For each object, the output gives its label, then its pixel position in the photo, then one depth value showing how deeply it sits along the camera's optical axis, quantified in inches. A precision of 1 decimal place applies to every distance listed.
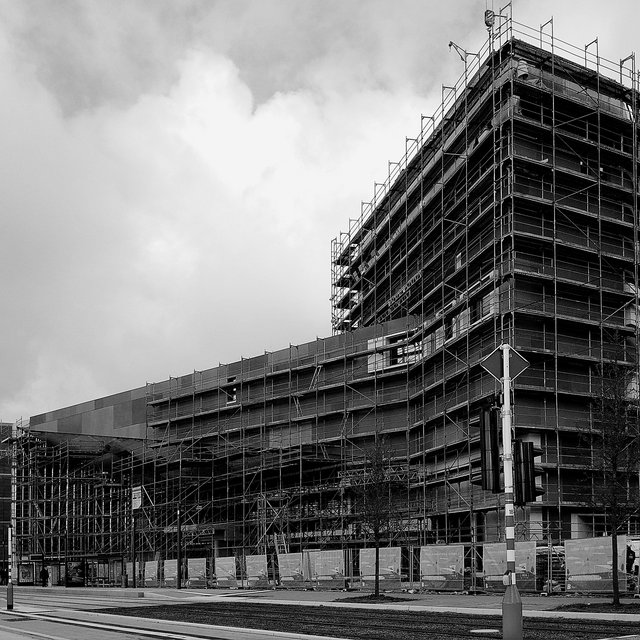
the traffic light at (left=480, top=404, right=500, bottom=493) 591.8
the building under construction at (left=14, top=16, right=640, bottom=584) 1840.6
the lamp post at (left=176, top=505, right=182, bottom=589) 2048.2
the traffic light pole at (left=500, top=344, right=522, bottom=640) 545.6
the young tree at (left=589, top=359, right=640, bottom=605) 1136.8
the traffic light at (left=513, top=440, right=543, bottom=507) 577.0
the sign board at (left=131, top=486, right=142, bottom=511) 2228.1
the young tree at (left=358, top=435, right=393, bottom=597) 1462.8
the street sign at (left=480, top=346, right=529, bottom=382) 633.6
